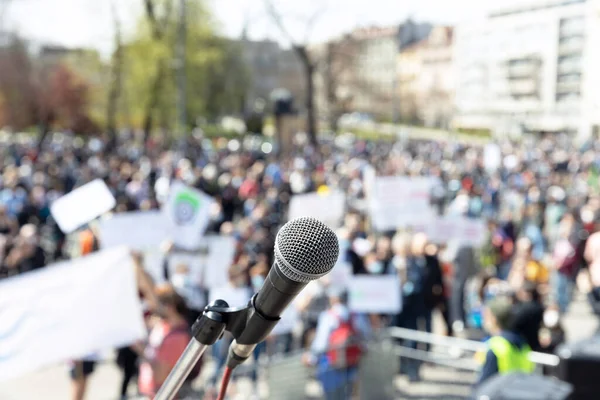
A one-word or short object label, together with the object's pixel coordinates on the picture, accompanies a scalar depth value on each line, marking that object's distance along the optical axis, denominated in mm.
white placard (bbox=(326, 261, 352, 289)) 7762
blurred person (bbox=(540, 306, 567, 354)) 6875
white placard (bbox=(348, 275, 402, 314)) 7617
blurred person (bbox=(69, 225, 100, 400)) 6320
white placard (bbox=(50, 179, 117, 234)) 5723
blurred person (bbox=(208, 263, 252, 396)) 6785
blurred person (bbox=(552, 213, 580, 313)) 10484
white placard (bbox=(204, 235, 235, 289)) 8273
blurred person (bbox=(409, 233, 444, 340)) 8641
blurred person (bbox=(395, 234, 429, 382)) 8484
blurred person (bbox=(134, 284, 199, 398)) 5184
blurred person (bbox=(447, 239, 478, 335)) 9562
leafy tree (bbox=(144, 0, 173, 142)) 31828
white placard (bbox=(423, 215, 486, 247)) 9781
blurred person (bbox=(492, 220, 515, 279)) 11391
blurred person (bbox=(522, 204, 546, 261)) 11340
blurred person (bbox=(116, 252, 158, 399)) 6824
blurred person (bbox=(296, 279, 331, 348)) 7598
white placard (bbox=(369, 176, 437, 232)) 10266
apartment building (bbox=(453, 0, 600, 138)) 82312
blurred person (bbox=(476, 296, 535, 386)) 5484
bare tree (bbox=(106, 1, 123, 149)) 33938
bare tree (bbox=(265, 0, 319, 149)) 34312
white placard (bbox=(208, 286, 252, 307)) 6848
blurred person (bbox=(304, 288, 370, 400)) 6508
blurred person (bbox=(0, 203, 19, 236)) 10578
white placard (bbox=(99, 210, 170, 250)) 7945
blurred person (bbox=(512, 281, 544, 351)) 5941
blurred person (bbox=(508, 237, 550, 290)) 8531
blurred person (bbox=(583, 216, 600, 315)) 9422
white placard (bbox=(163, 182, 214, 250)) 8578
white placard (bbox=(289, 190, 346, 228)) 10742
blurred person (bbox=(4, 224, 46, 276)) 8953
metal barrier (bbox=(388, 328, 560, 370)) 6512
